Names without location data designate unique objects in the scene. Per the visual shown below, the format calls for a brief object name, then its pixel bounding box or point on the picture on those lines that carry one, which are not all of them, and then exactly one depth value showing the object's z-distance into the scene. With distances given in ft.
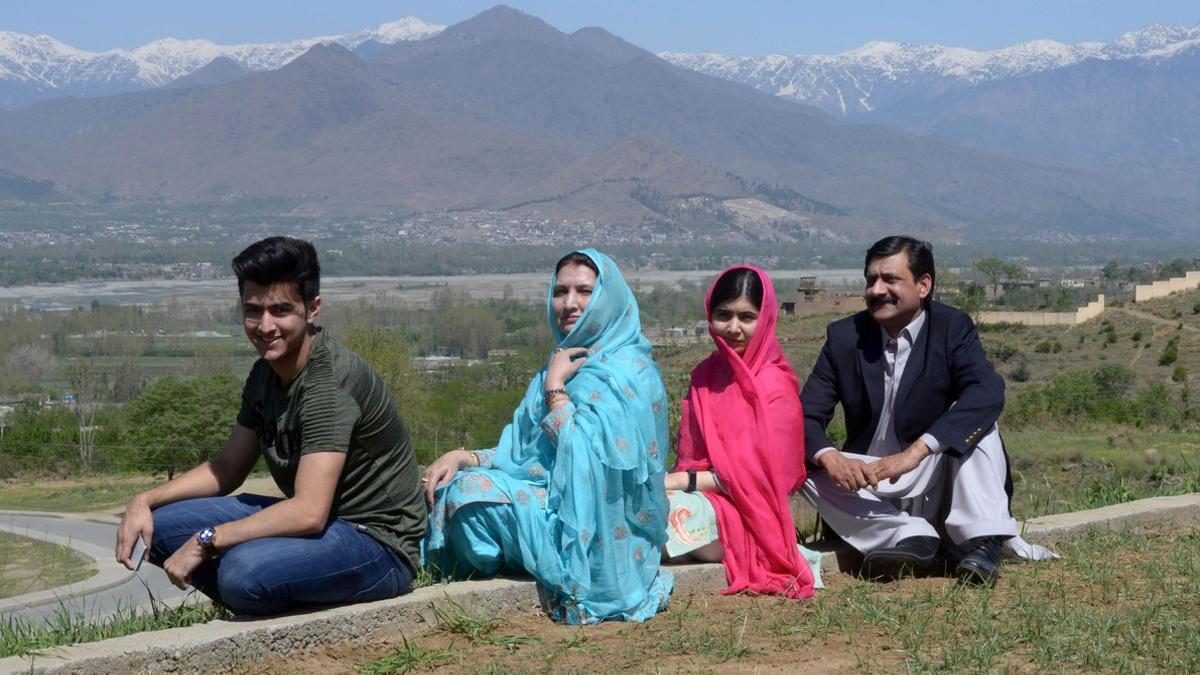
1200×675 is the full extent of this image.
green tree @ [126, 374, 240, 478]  136.36
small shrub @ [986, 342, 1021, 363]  157.79
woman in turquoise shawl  13.98
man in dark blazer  15.14
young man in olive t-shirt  12.59
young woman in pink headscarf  15.06
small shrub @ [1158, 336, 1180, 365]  138.72
